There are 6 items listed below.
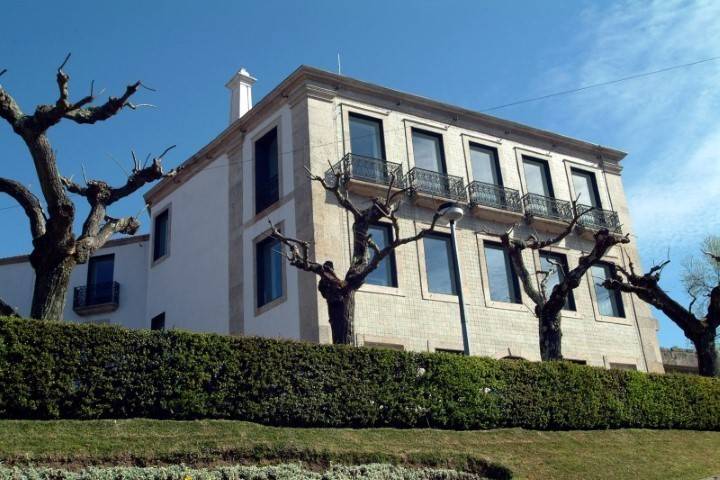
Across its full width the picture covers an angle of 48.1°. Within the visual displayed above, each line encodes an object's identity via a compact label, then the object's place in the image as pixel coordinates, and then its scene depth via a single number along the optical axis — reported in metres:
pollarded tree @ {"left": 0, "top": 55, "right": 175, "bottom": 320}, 15.64
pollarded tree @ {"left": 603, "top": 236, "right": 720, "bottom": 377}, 24.50
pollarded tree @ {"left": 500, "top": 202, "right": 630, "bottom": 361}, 21.23
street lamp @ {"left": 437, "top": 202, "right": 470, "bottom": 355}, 17.86
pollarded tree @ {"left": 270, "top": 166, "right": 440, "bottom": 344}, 18.36
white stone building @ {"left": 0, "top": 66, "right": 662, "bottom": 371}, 23.92
